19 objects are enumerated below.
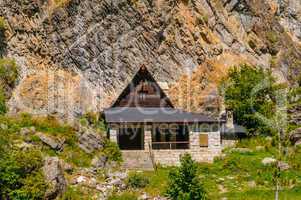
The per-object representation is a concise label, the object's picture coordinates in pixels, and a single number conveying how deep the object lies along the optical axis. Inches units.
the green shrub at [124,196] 1334.5
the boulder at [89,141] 1707.7
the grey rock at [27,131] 1670.8
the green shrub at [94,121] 1989.9
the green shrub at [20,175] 1237.1
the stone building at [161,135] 1822.1
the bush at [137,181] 1451.8
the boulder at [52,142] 1647.4
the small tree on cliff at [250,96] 2082.9
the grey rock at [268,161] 1670.8
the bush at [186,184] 1264.8
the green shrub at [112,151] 1712.6
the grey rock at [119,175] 1500.5
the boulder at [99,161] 1624.0
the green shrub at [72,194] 1306.1
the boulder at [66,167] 1509.6
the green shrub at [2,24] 2253.3
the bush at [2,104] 1970.7
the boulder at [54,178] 1282.0
